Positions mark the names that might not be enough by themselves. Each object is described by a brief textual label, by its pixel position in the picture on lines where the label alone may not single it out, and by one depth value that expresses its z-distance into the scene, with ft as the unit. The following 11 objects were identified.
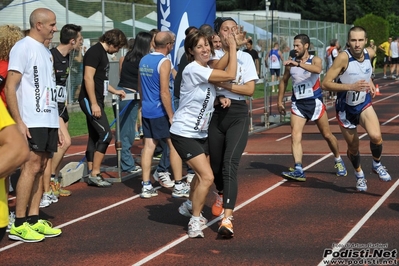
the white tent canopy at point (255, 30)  115.34
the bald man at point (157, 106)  32.30
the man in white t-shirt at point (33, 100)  25.26
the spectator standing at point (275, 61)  103.81
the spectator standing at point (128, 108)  38.63
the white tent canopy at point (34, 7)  65.87
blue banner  42.37
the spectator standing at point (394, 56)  127.05
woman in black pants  25.52
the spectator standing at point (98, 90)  34.01
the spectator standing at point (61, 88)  31.50
